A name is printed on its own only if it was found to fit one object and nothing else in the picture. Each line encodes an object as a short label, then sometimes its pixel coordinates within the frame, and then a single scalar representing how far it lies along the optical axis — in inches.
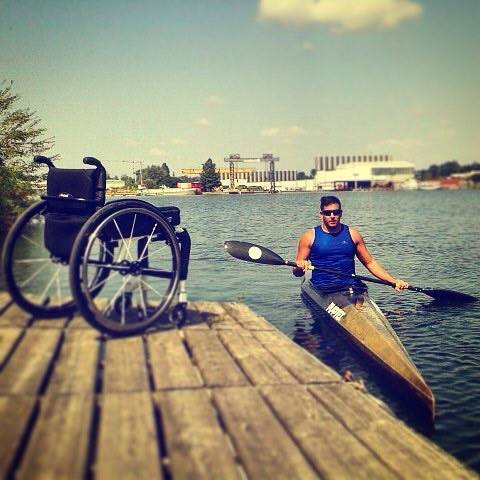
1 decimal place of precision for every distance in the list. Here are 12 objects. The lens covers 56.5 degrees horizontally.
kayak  246.4
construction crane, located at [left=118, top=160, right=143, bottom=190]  5398.1
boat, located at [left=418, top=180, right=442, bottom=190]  7149.1
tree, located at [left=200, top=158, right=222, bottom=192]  6875.0
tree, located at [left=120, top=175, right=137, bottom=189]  3273.9
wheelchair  160.4
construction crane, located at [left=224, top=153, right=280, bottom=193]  7499.5
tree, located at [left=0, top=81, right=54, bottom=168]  860.0
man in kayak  344.1
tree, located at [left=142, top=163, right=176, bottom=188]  6314.0
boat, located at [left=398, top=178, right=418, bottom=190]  6633.9
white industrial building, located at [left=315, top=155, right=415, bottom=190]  6604.3
